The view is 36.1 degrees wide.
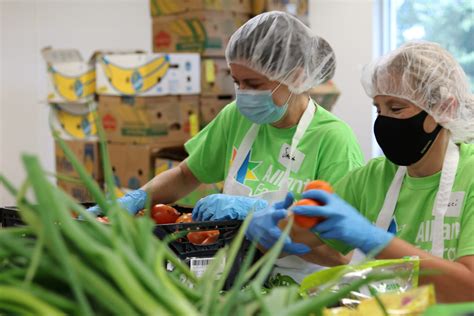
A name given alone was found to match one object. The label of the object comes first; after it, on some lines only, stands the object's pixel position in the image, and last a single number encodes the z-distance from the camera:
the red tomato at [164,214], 1.95
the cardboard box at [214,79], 4.58
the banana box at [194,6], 4.52
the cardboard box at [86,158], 4.59
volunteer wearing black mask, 1.77
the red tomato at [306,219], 1.37
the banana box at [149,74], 4.32
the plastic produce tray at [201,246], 1.56
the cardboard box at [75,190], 4.62
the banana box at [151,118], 4.34
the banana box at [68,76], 4.71
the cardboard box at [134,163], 4.28
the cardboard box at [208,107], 4.56
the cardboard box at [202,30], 4.57
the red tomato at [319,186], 1.40
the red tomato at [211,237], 1.63
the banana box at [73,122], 4.72
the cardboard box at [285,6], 4.79
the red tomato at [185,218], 1.96
